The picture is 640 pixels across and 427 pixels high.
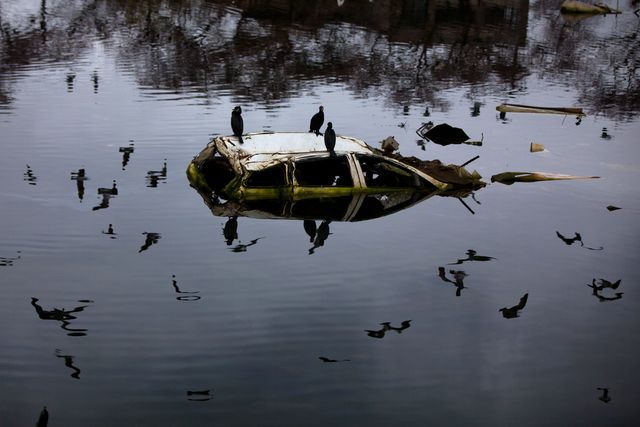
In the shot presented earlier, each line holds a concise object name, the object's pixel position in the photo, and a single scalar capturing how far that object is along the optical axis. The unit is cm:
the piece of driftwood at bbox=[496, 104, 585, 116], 3087
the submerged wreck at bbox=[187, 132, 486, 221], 1838
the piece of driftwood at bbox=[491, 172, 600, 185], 2238
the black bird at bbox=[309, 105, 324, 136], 2028
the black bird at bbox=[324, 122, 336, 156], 1848
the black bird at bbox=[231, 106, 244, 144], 1902
